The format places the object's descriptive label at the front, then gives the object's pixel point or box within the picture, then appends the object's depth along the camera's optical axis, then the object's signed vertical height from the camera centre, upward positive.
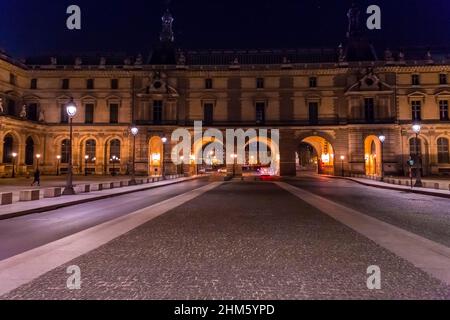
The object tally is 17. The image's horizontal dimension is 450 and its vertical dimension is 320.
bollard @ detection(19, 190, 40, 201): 16.07 -1.31
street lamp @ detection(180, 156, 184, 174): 51.74 +0.37
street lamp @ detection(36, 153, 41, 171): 49.33 +1.59
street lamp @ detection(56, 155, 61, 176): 51.75 +0.93
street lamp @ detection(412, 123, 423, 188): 26.30 -1.33
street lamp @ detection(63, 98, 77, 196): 19.25 -0.43
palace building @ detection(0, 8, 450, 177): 49.81 +9.75
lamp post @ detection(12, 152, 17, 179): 44.23 +0.78
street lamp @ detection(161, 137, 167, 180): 50.28 +2.22
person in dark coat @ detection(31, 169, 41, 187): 27.33 -0.58
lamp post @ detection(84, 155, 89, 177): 52.66 +1.22
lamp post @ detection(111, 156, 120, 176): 52.57 +1.34
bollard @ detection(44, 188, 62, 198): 18.12 -1.35
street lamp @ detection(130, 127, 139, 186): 29.54 -1.19
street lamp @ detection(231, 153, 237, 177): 52.47 +1.42
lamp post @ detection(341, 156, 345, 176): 49.84 +0.30
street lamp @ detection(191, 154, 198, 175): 52.72 +0.54
